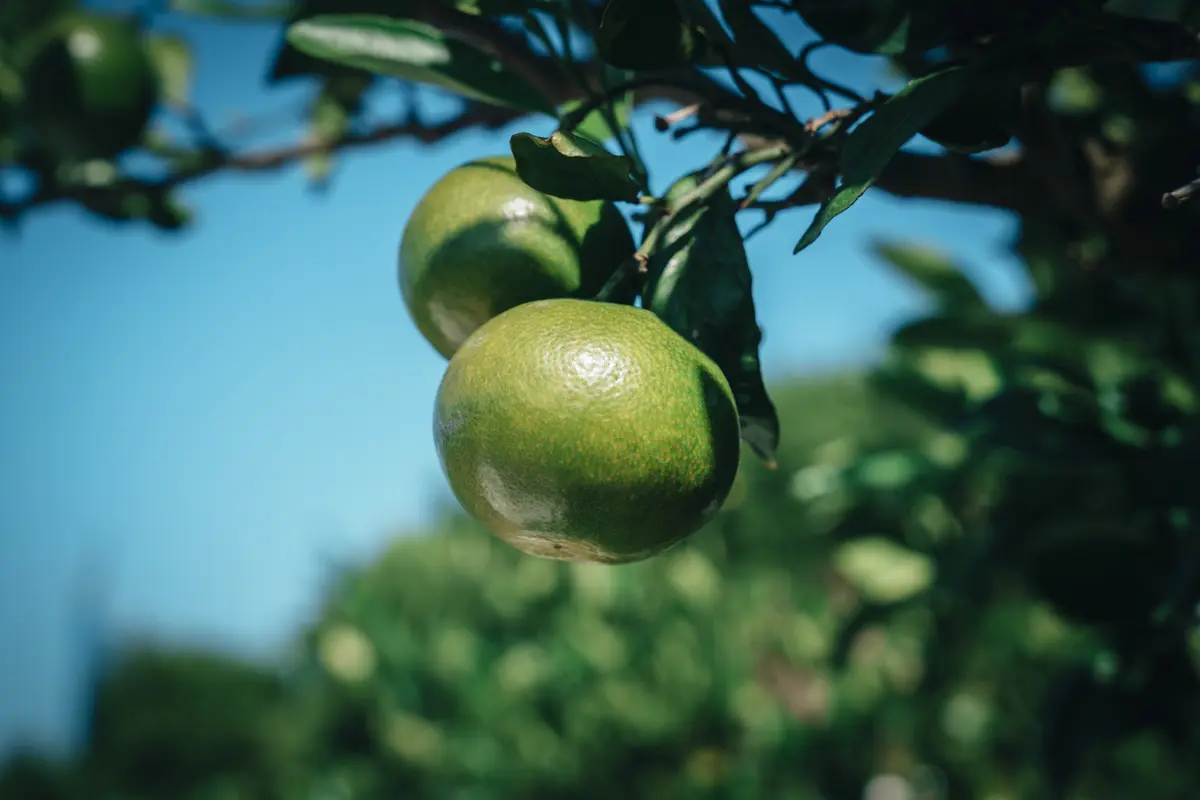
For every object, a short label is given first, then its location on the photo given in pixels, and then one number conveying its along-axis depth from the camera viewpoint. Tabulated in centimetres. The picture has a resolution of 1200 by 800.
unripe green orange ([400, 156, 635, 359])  59
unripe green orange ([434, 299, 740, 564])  49
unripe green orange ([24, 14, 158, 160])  118
